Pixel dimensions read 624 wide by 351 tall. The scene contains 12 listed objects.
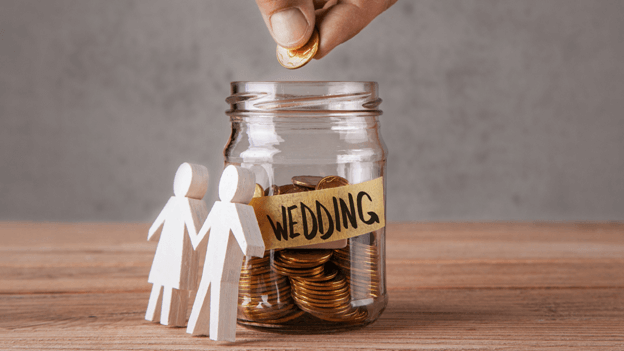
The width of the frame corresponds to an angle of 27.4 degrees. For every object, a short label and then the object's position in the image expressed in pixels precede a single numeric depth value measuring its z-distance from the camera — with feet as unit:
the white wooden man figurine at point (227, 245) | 1.68
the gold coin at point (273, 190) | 1.77
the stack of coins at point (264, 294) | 1.74
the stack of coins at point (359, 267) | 1.76
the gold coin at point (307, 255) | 1.72
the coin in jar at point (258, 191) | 1.76
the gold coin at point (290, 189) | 1.75
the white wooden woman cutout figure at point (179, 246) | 1.77
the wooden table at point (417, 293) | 1.73
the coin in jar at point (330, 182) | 1.75
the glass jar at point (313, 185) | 1.72
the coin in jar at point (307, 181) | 1.75
